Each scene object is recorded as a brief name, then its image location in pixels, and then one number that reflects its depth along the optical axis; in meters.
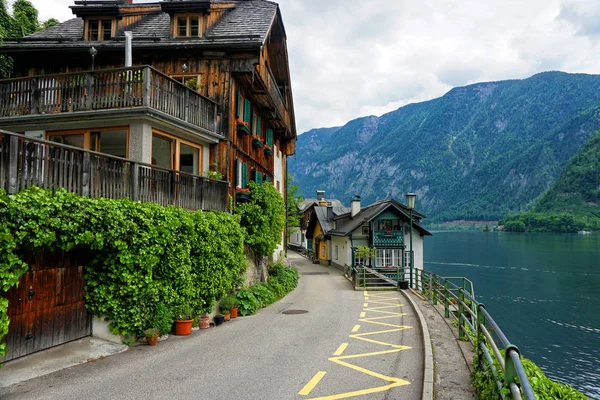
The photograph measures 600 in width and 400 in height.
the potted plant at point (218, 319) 12.68
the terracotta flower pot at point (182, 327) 11.20
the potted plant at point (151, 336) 10.02
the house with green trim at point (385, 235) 33.69
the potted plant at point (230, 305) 13.58
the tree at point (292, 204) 51.06
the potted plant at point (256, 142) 19.58
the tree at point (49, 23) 25.97
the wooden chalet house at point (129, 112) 8.51
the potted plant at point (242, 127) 16.73
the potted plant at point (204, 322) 12.19
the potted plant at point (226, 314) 13.36
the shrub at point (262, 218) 16.55
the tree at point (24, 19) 23.38
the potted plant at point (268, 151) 22.89
